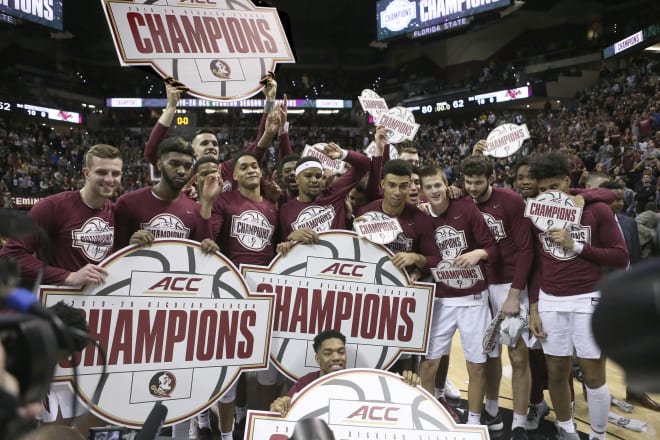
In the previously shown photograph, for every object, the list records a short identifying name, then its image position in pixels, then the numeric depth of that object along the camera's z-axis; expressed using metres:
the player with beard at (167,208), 3.13
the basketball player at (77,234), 2.72
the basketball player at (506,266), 3.52
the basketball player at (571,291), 3.26
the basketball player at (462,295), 3.50
